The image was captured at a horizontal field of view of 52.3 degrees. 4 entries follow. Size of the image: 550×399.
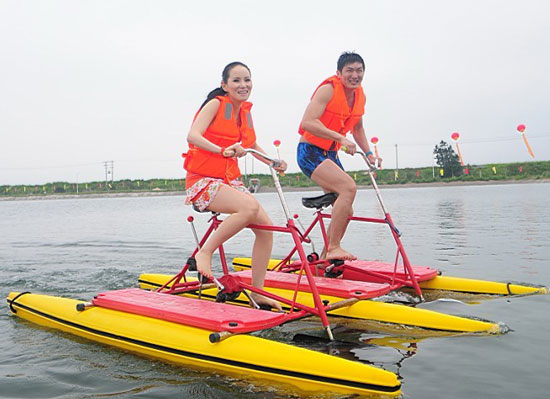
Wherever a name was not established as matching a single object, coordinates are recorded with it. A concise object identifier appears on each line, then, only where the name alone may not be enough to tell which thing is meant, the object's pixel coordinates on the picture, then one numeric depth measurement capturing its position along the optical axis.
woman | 5.54
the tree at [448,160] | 75.64
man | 7.04
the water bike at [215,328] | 4.18
